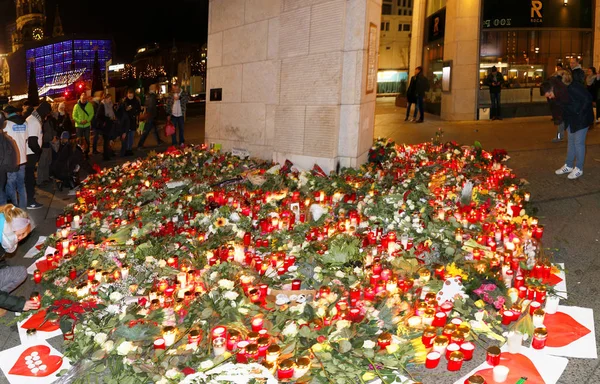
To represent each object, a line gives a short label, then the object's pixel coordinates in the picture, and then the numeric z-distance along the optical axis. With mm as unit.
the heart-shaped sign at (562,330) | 4617
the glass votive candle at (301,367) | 3936
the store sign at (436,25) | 21902
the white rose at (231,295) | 4910
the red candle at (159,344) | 4367
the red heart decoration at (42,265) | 6852
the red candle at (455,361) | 4141
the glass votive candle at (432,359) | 4207
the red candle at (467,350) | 4293
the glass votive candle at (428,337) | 4403
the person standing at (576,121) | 9125
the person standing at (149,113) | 16641
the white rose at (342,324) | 4512
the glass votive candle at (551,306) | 5046
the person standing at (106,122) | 15203
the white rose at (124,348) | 4258
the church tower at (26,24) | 161750
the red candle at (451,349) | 4234
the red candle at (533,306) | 4914
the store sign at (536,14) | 19734
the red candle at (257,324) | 4496
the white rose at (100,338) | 4438
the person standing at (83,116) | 15141
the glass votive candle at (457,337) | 4352
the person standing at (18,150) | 9820
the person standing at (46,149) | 12102
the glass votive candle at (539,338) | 4441
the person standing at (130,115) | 15930
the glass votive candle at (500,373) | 3996
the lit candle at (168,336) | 4430
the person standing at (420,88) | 18025
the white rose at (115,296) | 5164
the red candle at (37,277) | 6156
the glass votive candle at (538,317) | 4684
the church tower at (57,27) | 169125
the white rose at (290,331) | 4441
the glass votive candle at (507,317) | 4793
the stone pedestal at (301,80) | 9156
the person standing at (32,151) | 10359
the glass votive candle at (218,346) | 4258
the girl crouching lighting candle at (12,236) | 5172
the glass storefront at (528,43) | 19844
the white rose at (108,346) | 4355
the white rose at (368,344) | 4289
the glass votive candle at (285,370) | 3887
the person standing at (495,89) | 18675
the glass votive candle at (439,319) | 4676
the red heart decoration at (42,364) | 4520
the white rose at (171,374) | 3955
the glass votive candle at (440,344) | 4293
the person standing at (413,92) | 18250
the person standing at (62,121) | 14643
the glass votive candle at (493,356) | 4168
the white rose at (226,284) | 5105
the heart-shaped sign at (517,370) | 4105
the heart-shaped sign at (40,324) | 5246
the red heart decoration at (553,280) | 5530
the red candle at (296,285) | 5449
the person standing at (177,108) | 15586
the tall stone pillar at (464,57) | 19719
